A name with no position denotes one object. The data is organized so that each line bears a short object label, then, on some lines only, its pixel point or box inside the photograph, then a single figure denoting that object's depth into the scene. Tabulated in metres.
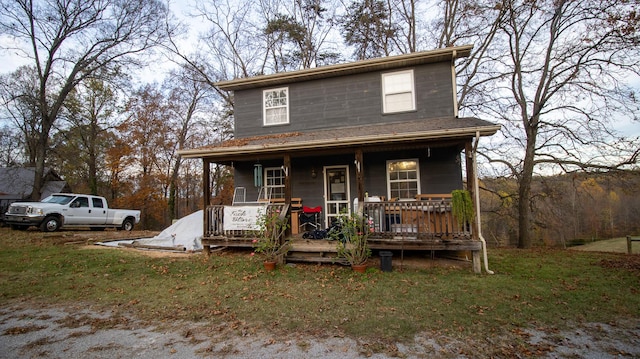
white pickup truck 11.59
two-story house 6.91
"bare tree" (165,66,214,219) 22.70
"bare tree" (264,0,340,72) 18.75
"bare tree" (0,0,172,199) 14.79
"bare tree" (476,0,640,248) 10.73
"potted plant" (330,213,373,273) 6.42
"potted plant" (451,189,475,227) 6.44
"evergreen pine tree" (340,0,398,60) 17.64
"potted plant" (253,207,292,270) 6.79
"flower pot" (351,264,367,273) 6.35
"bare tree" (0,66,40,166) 14.96
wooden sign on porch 7.79
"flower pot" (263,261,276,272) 6.66
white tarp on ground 9.56
